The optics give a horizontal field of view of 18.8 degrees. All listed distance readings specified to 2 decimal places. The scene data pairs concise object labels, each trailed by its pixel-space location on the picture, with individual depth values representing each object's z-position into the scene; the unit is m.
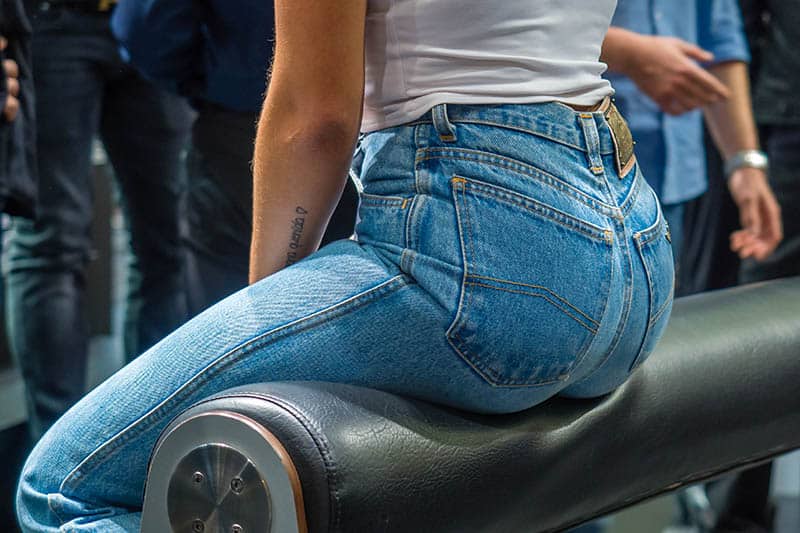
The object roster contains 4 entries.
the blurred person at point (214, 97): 2.79
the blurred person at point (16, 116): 2.87
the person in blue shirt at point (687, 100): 2.75
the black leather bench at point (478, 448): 2.07
